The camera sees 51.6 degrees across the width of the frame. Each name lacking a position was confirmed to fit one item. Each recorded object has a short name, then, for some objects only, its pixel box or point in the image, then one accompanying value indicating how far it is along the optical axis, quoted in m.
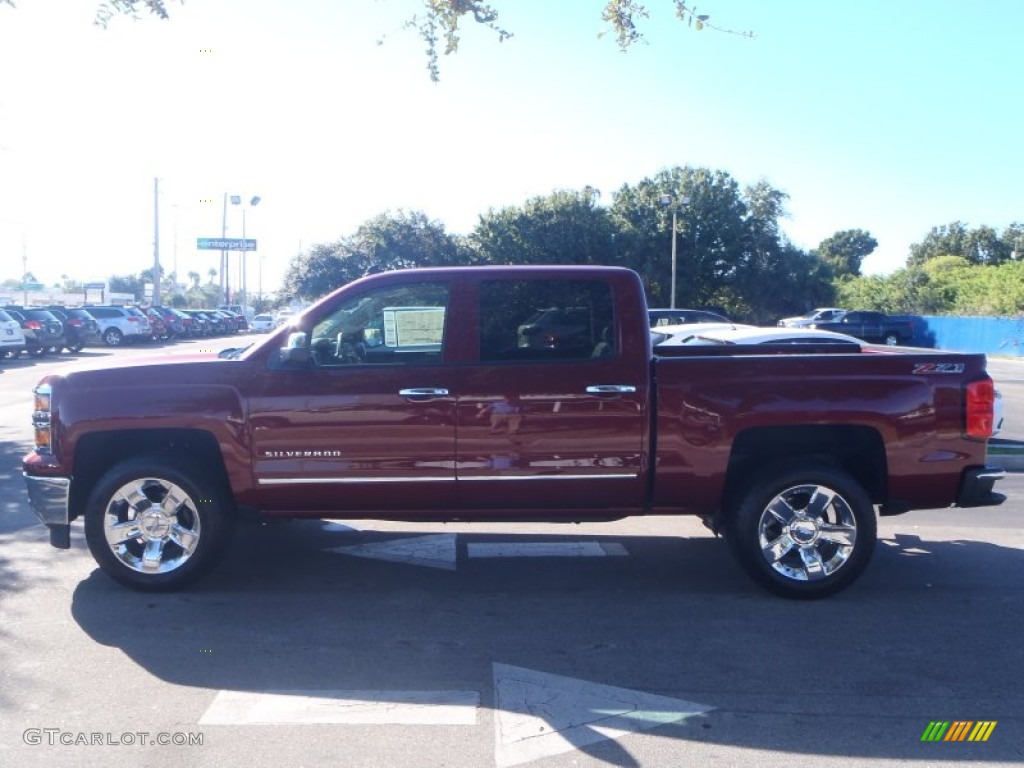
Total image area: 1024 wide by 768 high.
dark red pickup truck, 6.46
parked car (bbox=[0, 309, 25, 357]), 29.11
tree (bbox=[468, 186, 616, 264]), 41.75
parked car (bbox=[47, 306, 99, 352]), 34.25
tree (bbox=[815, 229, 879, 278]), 117.12
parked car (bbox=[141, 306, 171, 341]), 43.53
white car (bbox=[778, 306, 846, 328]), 43.66
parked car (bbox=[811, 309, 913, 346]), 44.88
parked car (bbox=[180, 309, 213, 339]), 51.00
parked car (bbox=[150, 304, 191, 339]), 45.69
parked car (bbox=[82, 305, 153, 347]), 39.78
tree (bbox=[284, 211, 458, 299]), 34.84
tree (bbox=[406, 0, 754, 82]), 11.80
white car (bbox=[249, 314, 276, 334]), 63.22
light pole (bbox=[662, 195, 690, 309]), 40.05
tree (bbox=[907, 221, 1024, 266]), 92.50
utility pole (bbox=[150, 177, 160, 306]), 53.41
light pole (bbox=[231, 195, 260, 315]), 58.88
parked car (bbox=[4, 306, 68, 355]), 31.97
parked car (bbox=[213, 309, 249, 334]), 57.60
